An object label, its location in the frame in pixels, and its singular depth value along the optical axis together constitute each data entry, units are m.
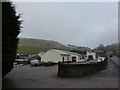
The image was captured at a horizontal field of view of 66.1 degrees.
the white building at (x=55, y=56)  22.78
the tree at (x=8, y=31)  5.64
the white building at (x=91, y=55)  35.75
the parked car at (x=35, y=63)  18.62
